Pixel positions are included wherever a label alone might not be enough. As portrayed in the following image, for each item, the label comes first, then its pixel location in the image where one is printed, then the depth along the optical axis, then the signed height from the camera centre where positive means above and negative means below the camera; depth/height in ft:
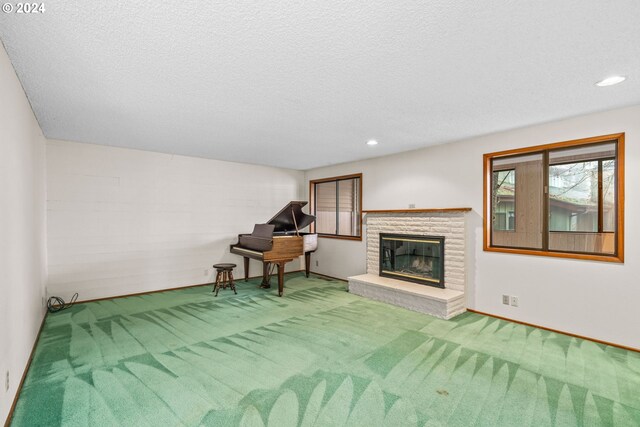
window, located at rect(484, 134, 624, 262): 11.15 +0.55
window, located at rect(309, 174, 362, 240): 22.06 +0.28
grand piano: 17.22 -1.99
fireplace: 15.35 -2.70
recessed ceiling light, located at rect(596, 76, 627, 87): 8.09 +3.53
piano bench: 17.62 -3.89
